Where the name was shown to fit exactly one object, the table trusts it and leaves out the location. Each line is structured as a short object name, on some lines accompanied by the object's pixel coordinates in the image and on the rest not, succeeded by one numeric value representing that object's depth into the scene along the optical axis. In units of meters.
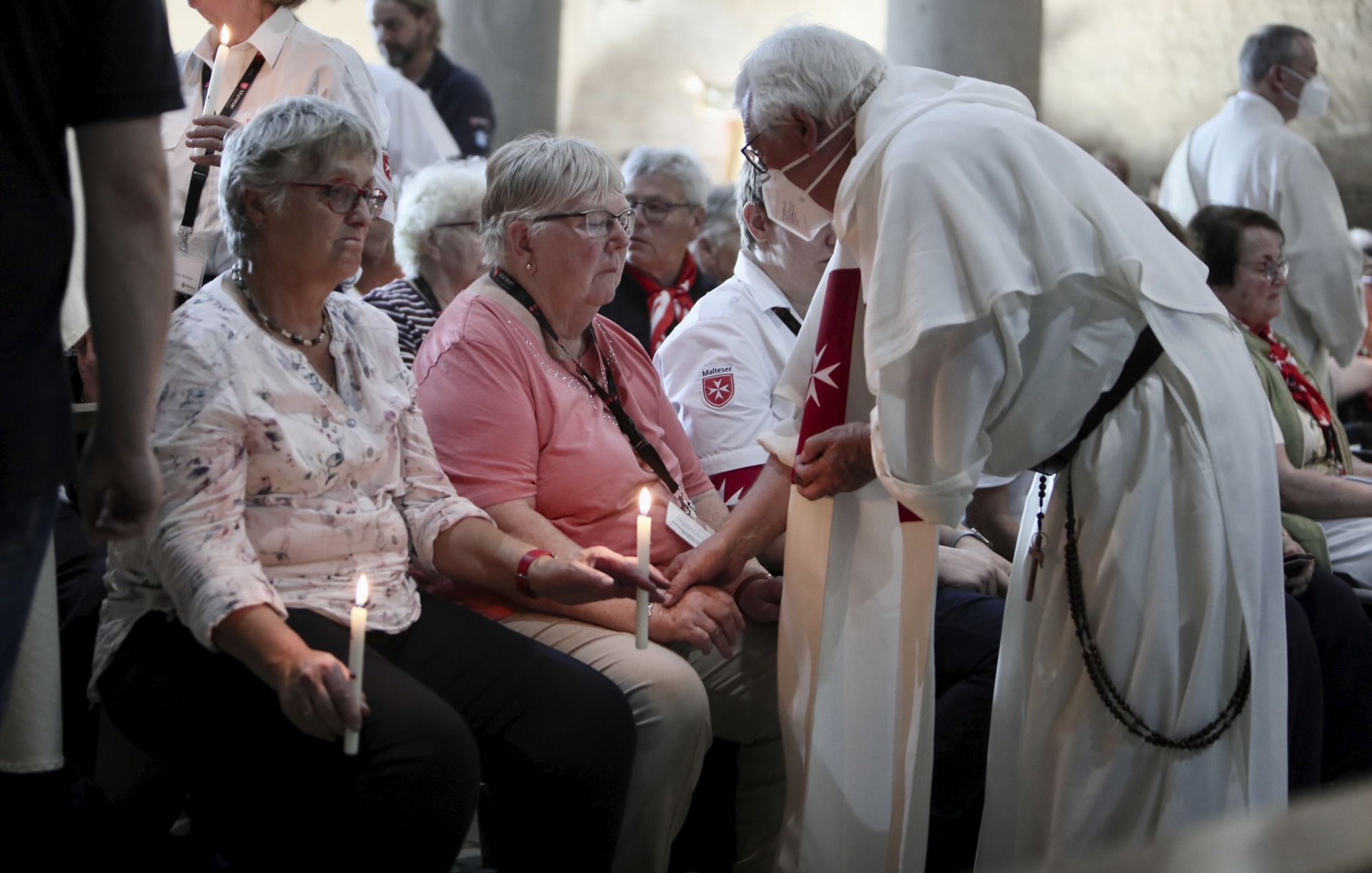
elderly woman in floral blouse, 2.01
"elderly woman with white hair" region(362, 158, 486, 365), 3.91
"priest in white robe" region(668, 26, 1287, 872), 2.15
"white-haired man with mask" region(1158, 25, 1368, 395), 5.77
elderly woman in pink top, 2.50
